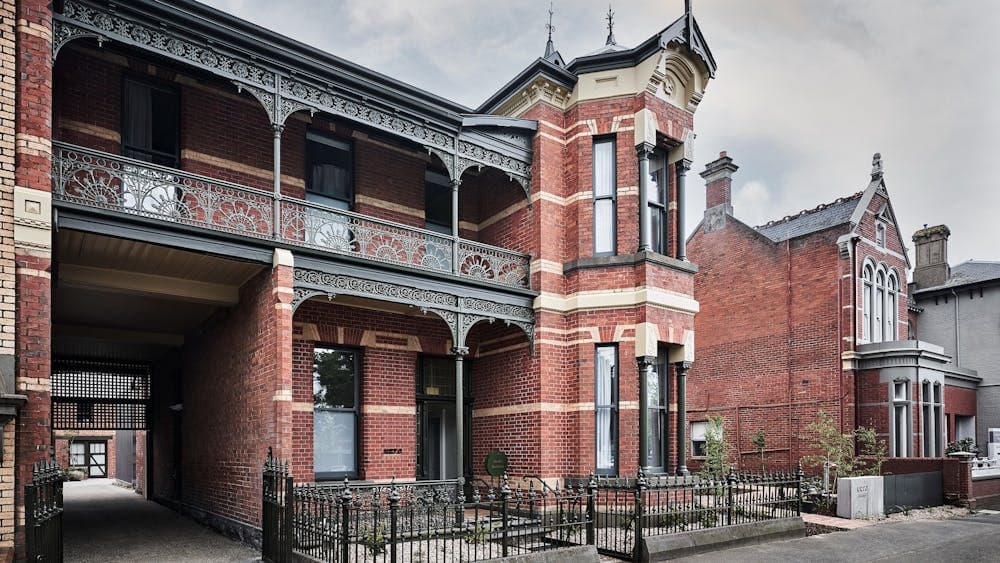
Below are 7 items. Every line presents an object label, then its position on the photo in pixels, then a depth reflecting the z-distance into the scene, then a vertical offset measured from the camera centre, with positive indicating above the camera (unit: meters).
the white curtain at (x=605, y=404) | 13.05 -1.52
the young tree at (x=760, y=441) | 20.09 -3.47
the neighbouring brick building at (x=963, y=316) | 24.33 +0.28
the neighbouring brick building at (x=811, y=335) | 19.55 -0.34
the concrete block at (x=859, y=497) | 14.14 -3.60
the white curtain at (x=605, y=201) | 13.73 +2.47
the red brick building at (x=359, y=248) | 9.90 +1.26
